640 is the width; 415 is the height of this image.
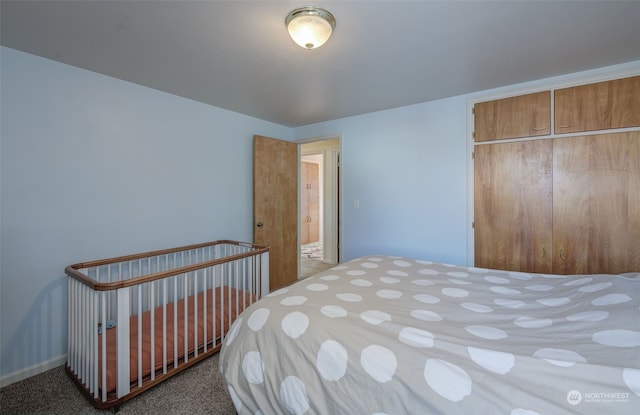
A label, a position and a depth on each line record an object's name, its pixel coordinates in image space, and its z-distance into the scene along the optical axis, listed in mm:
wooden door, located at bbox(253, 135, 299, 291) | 3416
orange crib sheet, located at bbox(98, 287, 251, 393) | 1736
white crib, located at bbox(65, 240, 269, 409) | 1594
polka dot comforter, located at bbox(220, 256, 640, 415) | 801
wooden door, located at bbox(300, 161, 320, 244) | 6906
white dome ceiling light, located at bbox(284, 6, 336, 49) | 1464
